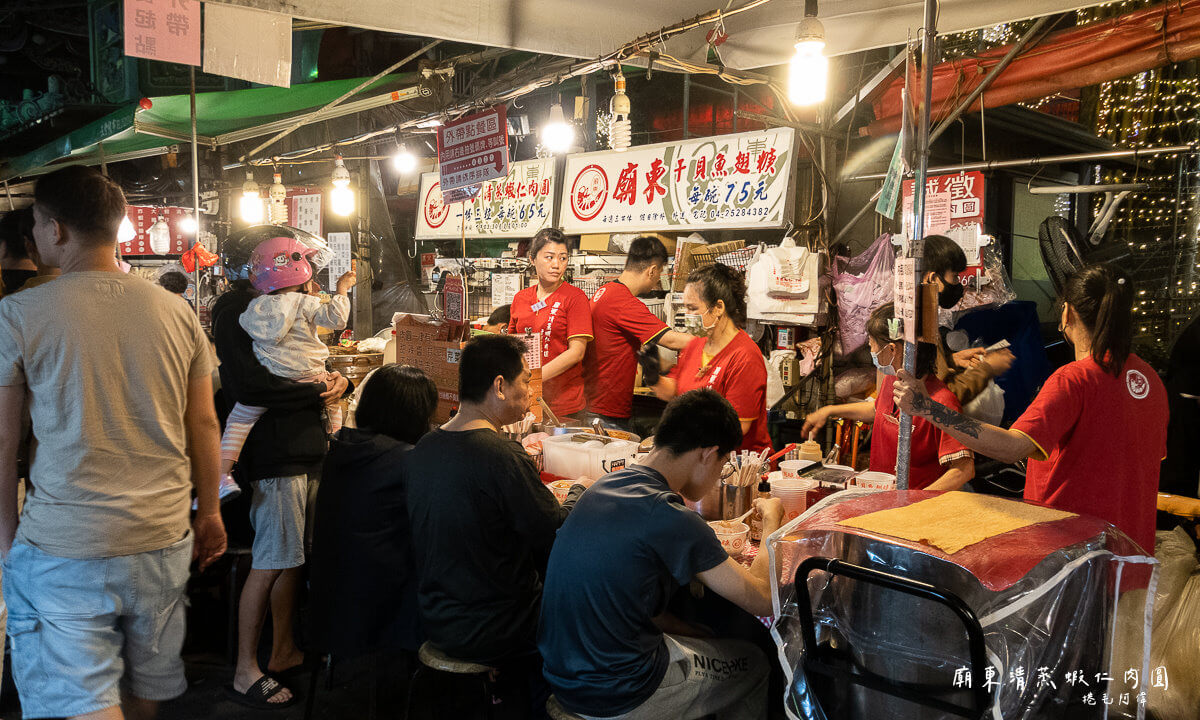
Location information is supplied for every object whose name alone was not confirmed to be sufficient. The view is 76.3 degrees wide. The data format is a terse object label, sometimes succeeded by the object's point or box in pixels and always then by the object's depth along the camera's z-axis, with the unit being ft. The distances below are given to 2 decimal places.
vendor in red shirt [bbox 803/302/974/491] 10.77
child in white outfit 12.94
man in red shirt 17.54
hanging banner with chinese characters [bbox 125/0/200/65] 11.33
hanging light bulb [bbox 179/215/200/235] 41.82
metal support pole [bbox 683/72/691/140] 25.52
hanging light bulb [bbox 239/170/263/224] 34.19
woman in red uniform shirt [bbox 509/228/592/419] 17.24
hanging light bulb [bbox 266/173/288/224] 34.55
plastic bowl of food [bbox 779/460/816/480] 11.29
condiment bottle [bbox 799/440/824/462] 12.07
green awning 25.93
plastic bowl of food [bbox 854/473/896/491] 10.64
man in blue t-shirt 7.76
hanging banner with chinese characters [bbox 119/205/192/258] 41.39
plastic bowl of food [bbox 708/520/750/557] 9.75
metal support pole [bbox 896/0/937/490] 8.59
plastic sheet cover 6.16
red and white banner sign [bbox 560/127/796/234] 21.26
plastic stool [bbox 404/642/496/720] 9.23
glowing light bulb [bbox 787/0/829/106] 11.30
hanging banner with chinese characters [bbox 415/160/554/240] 27.61
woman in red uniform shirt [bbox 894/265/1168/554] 9.12
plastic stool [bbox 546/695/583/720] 8.16
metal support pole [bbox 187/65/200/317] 17.09
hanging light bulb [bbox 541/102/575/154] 20.38
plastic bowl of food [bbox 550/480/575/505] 11.63
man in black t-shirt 9.34
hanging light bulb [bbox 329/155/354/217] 29.99
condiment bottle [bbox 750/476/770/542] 10.41
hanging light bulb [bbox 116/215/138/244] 31.24
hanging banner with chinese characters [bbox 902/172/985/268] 18.70
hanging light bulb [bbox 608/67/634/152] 16.24
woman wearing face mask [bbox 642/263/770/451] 14.06
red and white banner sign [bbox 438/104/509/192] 18.11
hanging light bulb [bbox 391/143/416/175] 29.25
